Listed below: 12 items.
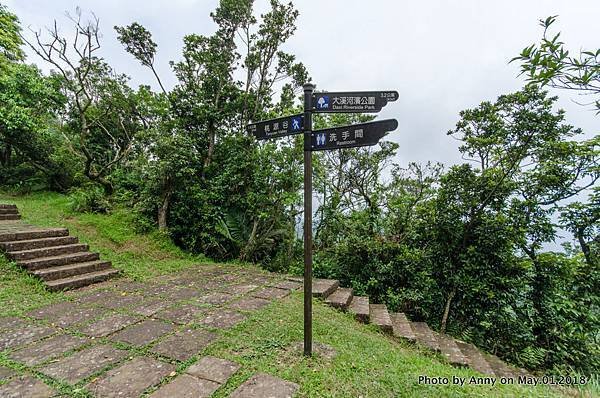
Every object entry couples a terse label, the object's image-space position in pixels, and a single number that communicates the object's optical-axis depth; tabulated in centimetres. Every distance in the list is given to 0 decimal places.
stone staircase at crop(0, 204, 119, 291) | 395
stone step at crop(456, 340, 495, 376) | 332
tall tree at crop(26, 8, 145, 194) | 712
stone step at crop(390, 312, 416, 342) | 353
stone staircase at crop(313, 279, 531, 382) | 344
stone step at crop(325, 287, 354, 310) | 398
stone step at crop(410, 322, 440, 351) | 348
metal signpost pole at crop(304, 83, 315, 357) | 236
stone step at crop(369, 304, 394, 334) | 364
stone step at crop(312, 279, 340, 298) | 417
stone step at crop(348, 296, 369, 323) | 379
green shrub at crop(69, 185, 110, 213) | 688
